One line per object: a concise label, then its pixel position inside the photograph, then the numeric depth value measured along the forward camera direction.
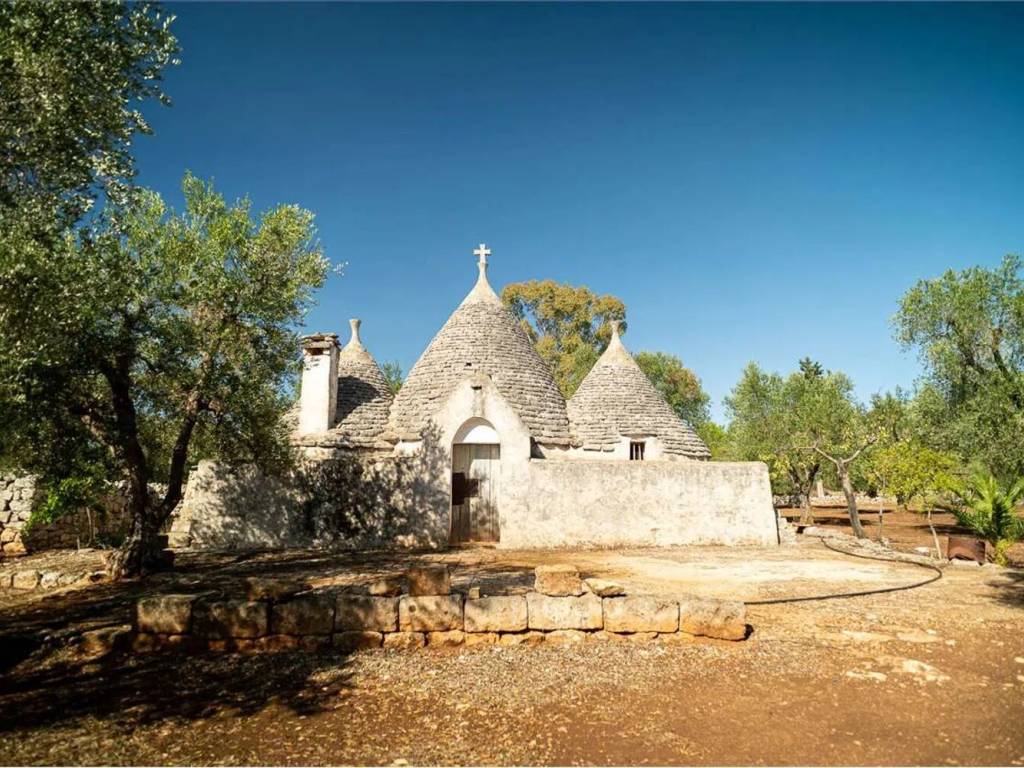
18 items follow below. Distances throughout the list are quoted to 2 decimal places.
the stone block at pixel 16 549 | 13.75
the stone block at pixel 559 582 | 7.25
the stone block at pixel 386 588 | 7.38
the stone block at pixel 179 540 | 15.45
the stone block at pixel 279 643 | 6.71
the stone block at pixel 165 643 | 6.67
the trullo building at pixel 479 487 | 15.51
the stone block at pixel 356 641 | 6.76
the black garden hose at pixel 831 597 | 8.71
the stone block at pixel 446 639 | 6.84
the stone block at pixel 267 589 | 6.98
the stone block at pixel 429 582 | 7.10
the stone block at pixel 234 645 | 6.69
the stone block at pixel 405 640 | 6.80
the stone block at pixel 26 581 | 10.04
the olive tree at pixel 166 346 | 9.45
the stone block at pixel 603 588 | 7.53
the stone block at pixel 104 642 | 6.51
